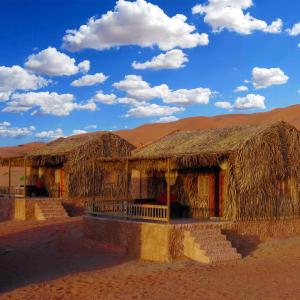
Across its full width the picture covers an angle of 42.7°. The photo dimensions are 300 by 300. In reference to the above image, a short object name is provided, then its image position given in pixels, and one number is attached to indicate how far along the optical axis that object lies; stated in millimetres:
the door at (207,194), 14094
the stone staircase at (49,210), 17964
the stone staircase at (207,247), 11015
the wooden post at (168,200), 11514
